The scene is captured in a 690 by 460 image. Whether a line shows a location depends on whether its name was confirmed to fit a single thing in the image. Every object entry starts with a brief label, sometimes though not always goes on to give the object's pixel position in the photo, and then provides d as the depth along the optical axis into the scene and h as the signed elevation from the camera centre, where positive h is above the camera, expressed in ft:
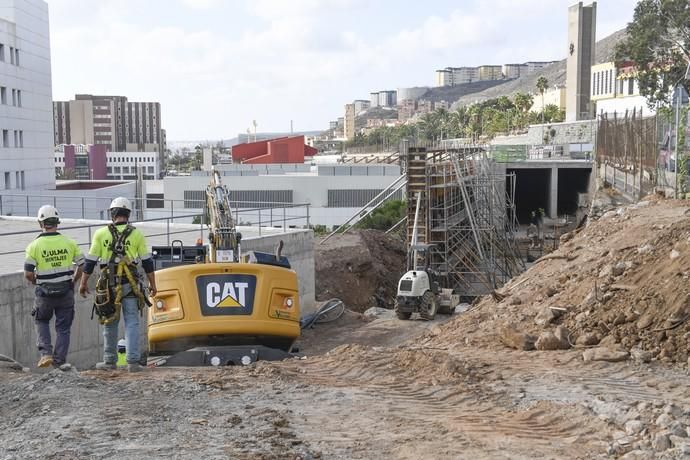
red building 252.42 +1.64
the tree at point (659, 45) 174.91 +22.90
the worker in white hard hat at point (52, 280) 32.40 -4.67
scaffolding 90.79 -7.73
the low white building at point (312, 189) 163.63 -6.30
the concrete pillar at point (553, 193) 156.04 -7.07
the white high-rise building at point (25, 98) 152.05 +11.37
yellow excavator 36.42 -6.92
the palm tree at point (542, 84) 375.66 +31.37
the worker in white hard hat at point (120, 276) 31.81 -4.44
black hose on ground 64.23 -12.27
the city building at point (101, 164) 378.73 -2.91
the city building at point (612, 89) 216.76 +21.39
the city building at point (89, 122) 608.60 +26.16
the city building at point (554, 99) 424.87 +29.88
